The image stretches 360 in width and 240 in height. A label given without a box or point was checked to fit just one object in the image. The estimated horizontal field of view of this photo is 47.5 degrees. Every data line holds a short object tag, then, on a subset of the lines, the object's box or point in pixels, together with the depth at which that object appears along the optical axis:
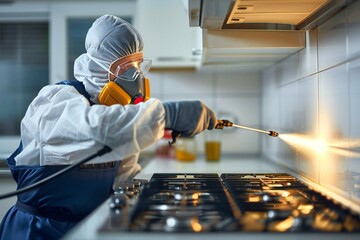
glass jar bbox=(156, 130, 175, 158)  2.22
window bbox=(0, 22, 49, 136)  2.56
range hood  1.02
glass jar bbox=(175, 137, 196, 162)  2.09
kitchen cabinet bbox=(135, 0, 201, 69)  2.03
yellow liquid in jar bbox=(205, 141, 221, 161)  2.08
